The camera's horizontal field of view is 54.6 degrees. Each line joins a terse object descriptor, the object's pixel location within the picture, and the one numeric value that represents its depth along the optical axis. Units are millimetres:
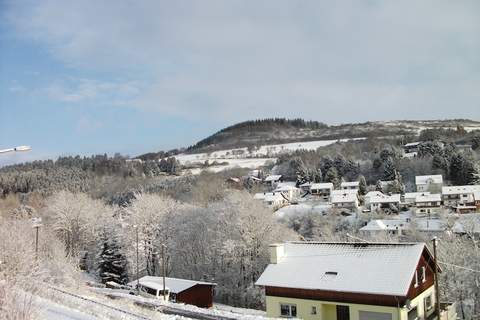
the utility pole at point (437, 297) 24661
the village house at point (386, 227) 73250
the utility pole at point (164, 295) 39409
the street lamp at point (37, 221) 59662
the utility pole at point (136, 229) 59075
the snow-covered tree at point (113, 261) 60281
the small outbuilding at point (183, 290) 41094
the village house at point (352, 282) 25250
